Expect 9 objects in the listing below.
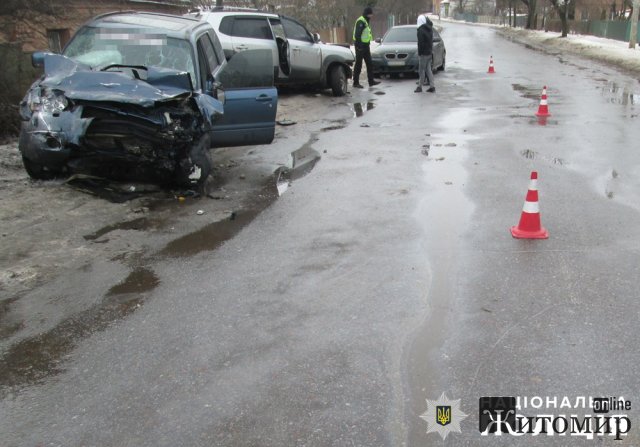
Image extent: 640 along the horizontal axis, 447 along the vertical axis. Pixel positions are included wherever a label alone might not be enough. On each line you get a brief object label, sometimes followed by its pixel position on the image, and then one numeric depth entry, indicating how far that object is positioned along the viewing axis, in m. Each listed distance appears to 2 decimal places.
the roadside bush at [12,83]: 9.56
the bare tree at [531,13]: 58.78
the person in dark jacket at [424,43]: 15.27
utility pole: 28.56
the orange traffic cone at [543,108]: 11.96
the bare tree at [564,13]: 40.51
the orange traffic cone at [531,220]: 5.46
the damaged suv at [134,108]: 6.17
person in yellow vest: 16.62
